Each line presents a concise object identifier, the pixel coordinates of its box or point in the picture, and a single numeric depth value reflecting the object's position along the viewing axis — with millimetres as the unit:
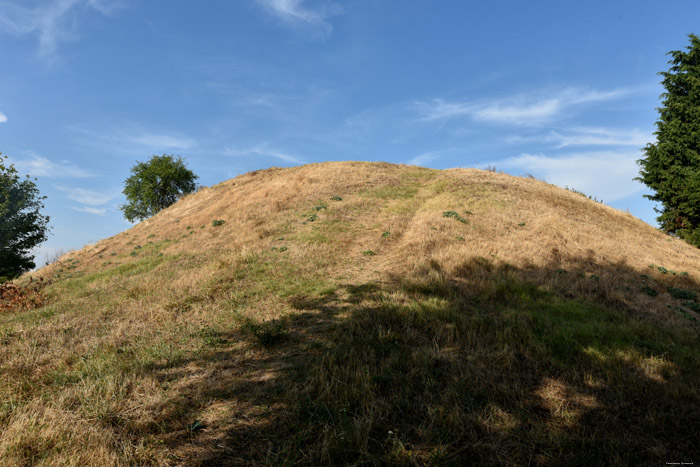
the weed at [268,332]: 7176
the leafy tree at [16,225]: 36344
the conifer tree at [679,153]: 25672
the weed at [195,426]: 4441
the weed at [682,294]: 11562
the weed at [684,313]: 9388
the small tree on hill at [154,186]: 50625
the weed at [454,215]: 17609
